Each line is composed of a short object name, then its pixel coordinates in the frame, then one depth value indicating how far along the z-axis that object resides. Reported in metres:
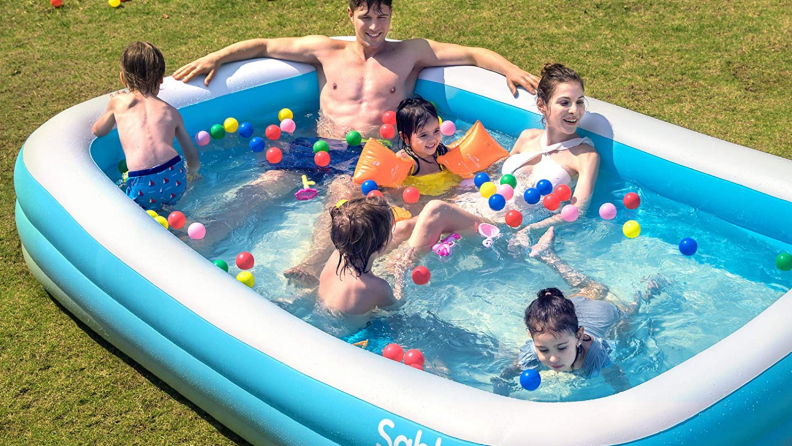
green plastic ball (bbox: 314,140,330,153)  4.84
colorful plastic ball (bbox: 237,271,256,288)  3.85
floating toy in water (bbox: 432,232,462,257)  4.05
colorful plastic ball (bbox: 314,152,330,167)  4.73
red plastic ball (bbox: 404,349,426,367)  3.35
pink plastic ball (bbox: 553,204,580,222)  4.21
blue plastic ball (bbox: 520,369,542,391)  3.22
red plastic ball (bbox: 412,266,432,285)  3.83
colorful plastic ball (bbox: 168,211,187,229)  4.24
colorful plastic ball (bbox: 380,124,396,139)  4.99
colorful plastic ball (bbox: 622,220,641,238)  4.18
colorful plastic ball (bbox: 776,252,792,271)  3.87
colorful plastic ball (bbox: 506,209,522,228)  4.21
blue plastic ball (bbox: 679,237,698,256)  4.05
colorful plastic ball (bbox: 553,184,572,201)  4.32
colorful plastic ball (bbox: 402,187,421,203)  4.43
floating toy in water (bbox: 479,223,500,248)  4.17
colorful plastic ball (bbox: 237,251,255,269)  4.00
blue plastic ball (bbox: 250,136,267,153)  4.91
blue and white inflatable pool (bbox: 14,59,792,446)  2.71
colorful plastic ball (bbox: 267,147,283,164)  4.81
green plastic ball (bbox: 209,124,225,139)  4.95
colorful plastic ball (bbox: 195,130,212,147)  4.89
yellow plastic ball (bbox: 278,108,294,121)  5.18
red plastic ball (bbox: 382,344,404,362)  3.32
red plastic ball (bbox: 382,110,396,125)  5.04
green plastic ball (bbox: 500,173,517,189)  4.44
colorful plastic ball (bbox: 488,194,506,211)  4.26
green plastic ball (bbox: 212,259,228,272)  3.87
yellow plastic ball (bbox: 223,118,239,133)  5.01
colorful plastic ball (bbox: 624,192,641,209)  4.33
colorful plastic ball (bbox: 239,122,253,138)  5.00
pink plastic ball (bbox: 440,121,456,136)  5.15
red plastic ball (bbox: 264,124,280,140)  5.01
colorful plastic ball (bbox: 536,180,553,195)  4.39
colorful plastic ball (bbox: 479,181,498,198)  4.41
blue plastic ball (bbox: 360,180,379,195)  4.45
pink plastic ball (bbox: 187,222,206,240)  4.20
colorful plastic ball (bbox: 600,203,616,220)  4.27
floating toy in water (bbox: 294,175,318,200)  4.61
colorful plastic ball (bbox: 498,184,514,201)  4.38
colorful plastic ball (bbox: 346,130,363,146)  4.93
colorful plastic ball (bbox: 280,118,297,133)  5.08
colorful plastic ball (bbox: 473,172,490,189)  4.57
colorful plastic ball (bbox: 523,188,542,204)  4.29
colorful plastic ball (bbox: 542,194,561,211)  4.29
